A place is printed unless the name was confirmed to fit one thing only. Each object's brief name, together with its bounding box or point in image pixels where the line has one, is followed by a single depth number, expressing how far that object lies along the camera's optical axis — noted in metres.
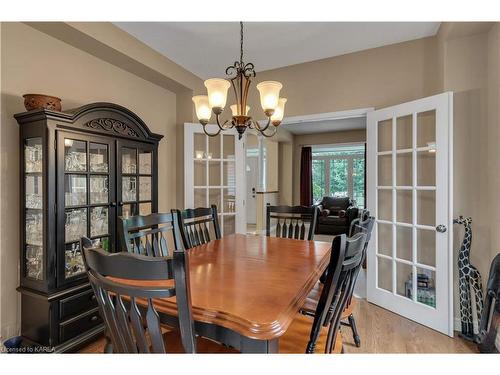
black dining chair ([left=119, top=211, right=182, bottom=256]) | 1.62
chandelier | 1.70
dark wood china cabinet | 1.81
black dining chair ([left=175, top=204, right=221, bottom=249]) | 2.01
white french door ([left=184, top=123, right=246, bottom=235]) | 3.38
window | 7.64
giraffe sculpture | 2.11
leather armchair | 5.94
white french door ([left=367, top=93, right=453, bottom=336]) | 2.17
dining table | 0.89
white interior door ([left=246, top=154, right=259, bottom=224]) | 6.54
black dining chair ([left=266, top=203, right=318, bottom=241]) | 2.32
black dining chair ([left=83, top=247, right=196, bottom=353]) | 0.73
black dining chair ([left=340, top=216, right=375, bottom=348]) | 1.25
